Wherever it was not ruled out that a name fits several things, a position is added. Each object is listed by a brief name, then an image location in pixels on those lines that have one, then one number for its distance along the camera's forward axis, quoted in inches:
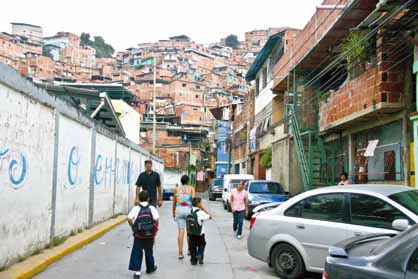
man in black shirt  424.5
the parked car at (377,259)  152.4
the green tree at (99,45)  6596.0
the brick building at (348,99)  526.3
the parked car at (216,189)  1549.0
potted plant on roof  586.9
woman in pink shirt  550.6
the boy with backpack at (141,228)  308.3
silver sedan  283.3
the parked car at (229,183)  1039.2
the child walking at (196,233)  355.3
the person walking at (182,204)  387.5
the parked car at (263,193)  764.6
